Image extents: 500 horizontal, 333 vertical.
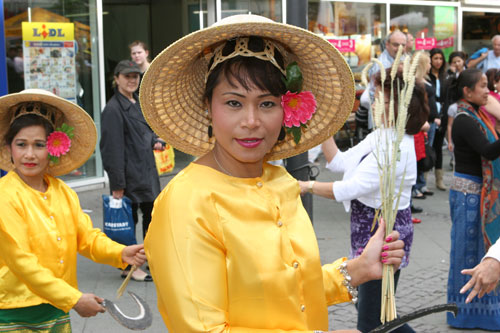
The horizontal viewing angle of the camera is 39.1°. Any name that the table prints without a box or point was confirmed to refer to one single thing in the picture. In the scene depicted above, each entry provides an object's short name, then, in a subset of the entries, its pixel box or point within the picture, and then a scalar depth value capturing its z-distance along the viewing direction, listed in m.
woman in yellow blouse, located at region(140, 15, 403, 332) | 2.12
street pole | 4.67
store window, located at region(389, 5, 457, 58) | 15.81
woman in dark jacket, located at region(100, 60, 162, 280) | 6.63
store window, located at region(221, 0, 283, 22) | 12.86
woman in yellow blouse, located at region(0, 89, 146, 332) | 3.35
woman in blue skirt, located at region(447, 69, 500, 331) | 5.32
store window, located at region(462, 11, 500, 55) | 17.70
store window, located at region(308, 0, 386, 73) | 14.48
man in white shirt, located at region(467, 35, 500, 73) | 13.25
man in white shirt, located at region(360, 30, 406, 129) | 9.62
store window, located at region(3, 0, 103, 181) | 10.09
